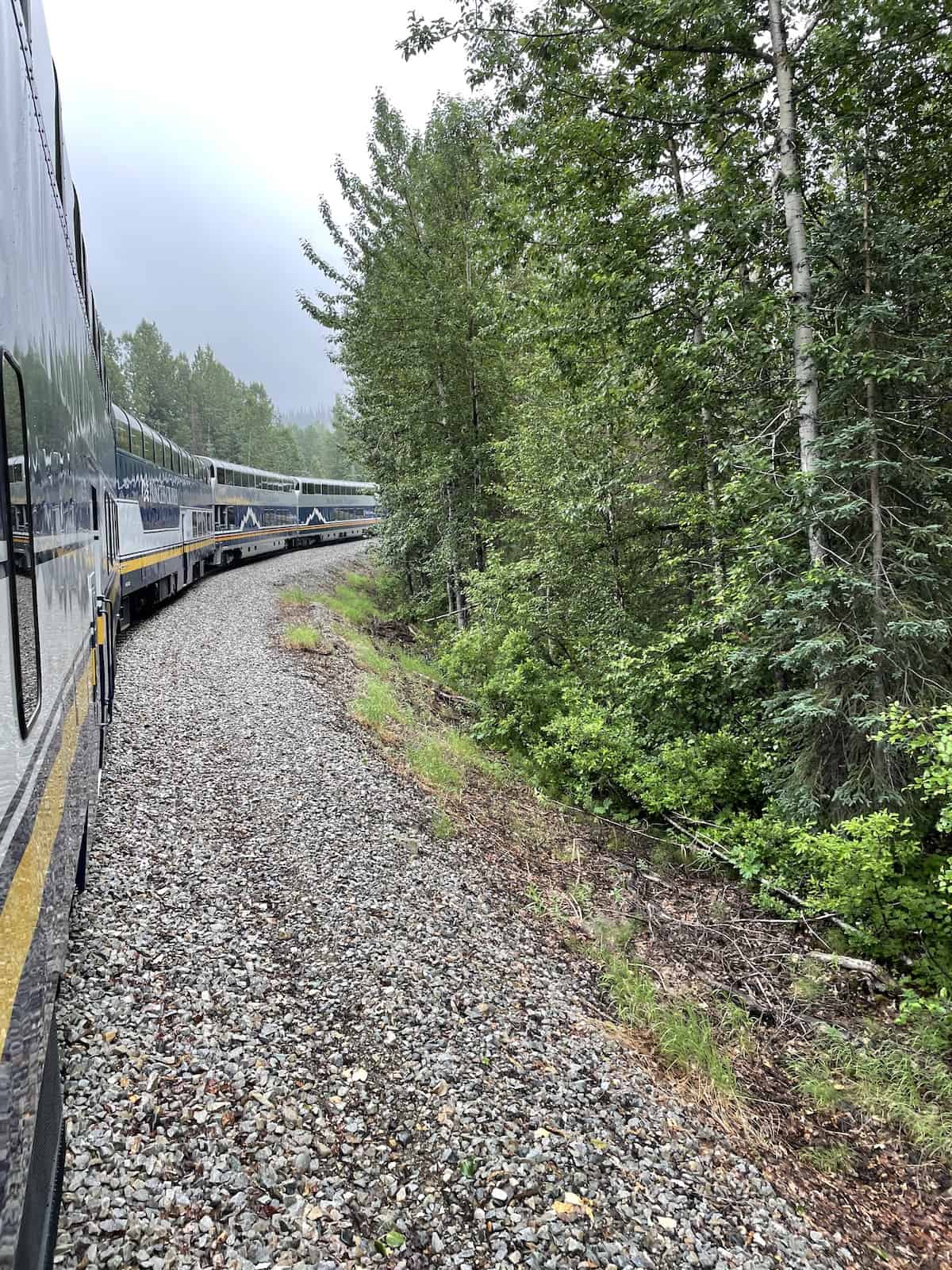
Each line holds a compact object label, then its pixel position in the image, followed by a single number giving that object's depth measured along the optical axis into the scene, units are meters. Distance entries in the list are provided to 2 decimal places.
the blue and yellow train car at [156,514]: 10.91
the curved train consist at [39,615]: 1.58
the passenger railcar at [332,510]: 35.03
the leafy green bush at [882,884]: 5.29
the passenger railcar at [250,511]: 22.56
